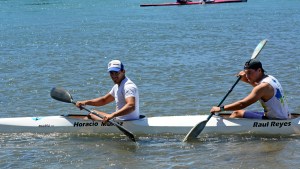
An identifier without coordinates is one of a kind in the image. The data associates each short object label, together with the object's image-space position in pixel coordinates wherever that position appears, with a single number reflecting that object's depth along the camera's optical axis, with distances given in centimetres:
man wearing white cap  1705
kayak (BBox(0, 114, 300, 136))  1742
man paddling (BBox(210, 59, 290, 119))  1665
